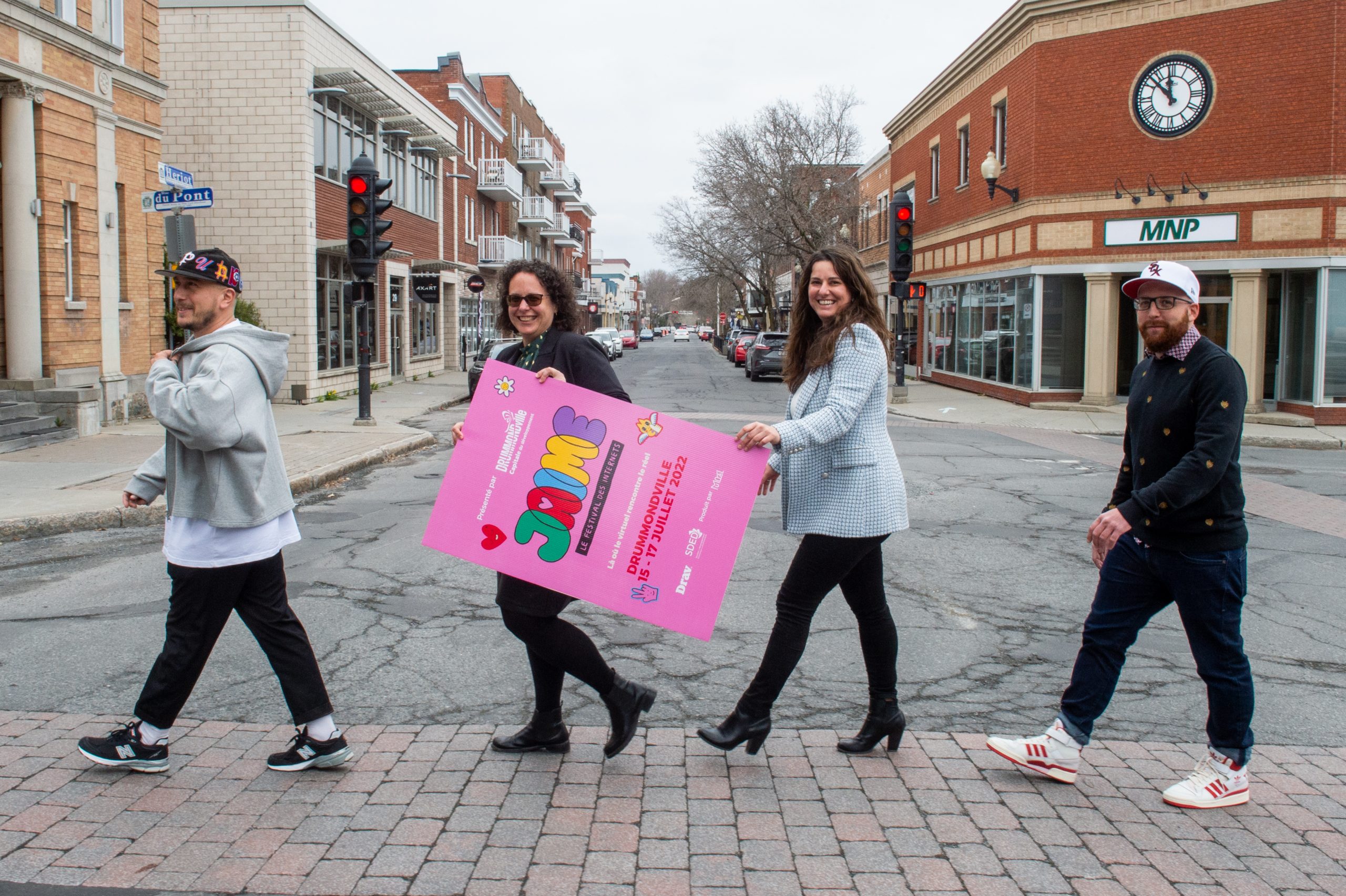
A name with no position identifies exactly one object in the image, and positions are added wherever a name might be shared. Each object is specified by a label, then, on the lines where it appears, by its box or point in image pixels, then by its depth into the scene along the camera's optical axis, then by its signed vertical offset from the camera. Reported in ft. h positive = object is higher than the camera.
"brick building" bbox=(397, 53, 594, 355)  129.18 +26.15
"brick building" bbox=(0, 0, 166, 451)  45.55 +6.30
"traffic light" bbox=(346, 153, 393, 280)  53.06 +6.71
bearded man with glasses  11.93 -1.99
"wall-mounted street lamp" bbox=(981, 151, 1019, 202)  76.84 +13.11
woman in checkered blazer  12.71 -1.41
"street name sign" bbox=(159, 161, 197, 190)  36.81 +5.90
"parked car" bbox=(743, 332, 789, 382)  104.73 +0.34
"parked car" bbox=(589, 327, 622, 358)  185.06 +3.32
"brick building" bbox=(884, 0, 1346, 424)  63.36 +10.70
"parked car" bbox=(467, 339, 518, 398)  69.31 -0.36
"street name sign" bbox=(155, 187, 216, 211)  38.32 +5.33
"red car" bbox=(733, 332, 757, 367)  136.77 +1.19
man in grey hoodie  12.41 -1.81
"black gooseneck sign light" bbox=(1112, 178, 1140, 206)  70.08 +10.84
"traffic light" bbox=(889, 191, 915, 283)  70.59 +8.09
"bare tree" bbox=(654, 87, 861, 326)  129.59 +21.14
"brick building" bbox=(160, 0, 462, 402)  70.79 +13.65
